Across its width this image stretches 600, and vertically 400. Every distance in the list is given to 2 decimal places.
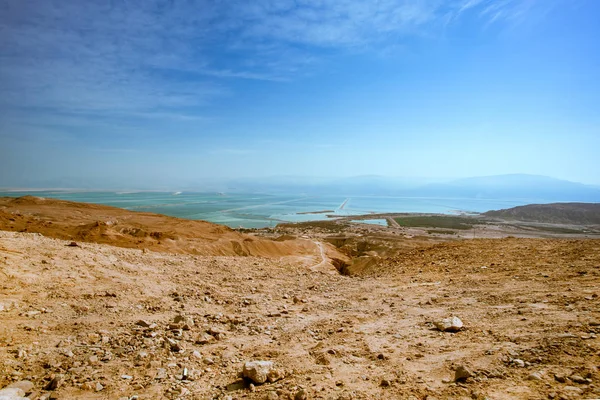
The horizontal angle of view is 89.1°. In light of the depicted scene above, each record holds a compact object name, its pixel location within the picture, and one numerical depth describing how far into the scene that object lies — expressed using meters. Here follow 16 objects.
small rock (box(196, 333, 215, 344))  5.43
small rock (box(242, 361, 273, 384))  4.09
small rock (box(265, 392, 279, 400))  3.68
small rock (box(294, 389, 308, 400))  3.67
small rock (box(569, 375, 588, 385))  3.53
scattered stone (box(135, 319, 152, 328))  5.92
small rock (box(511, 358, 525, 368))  4.08
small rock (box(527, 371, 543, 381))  3.72
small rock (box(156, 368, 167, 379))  4.31
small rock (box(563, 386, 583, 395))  3.36
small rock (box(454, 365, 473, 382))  3.92
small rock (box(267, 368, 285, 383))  4.17
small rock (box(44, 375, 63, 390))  3.97
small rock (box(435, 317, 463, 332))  5.74
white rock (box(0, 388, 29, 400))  3.65
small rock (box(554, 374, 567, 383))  3.62
